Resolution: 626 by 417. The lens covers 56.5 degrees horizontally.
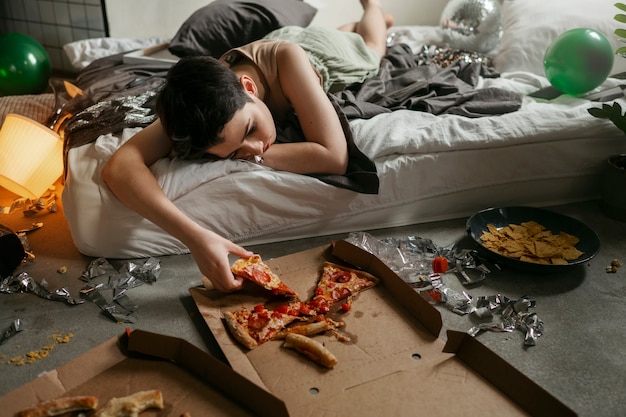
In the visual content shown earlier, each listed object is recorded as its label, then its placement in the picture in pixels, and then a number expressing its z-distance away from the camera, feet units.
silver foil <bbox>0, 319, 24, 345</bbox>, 4.41
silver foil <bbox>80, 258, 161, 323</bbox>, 4.76
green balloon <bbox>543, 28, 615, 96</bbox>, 6.52
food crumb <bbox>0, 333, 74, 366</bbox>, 4.19
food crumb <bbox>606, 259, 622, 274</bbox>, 5.52
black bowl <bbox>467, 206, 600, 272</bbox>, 5.27
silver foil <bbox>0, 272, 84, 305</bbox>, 4.87
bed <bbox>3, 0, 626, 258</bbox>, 5.38
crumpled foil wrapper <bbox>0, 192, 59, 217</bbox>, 6.32
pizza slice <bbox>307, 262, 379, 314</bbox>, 4.62
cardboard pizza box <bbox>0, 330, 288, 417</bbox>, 3.51
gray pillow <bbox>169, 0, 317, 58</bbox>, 7.59
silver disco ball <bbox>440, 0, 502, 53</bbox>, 8.55
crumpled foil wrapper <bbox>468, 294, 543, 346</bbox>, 4.64
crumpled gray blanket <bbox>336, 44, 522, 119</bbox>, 6.46
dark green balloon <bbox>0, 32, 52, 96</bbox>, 9.45
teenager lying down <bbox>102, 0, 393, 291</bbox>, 4.66
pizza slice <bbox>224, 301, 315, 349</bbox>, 4.21
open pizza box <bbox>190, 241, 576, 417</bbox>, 3.66
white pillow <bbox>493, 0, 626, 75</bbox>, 7.56
